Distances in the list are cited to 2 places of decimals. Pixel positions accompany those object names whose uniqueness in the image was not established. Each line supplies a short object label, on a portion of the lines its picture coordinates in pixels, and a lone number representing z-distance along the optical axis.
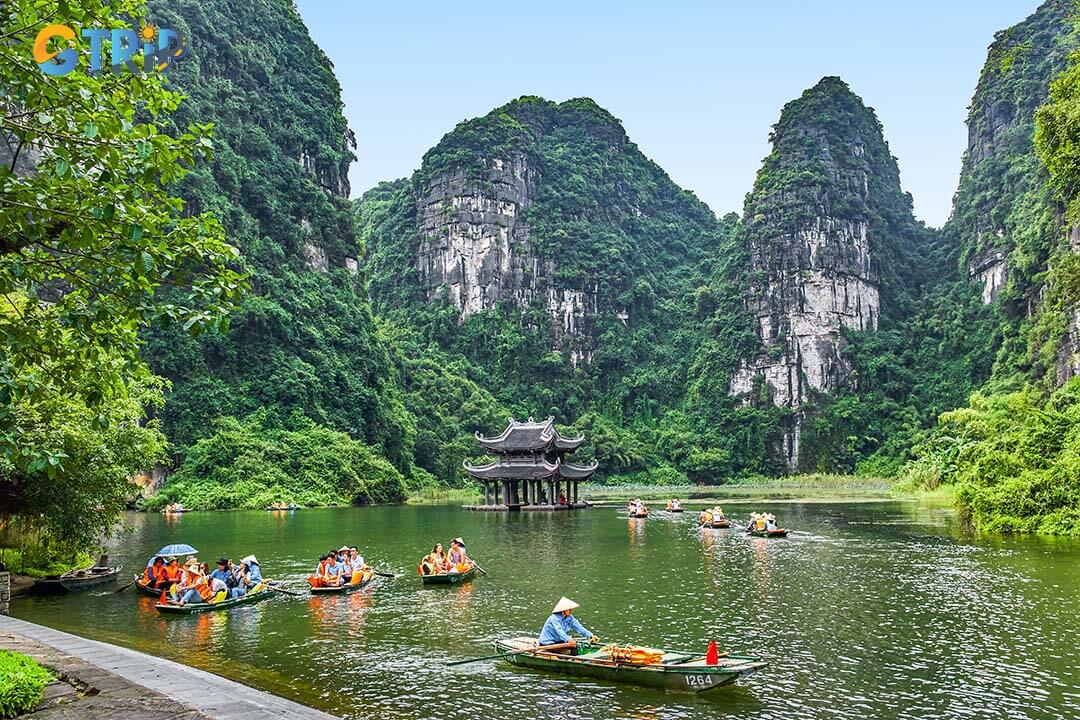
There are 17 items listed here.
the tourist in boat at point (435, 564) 22.02
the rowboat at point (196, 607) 17.58
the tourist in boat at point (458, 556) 22.39
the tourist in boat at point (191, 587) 17.94
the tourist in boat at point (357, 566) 21.17
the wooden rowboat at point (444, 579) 21.44
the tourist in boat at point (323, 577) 20.70
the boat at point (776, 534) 32.19
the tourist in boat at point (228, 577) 18.77
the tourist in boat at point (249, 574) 19.34
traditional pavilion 54.38
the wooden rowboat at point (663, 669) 11.36
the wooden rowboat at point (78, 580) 19.98
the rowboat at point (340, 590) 20.41
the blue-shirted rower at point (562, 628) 13.02
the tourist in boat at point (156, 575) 20.00
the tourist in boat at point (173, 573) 19.72
